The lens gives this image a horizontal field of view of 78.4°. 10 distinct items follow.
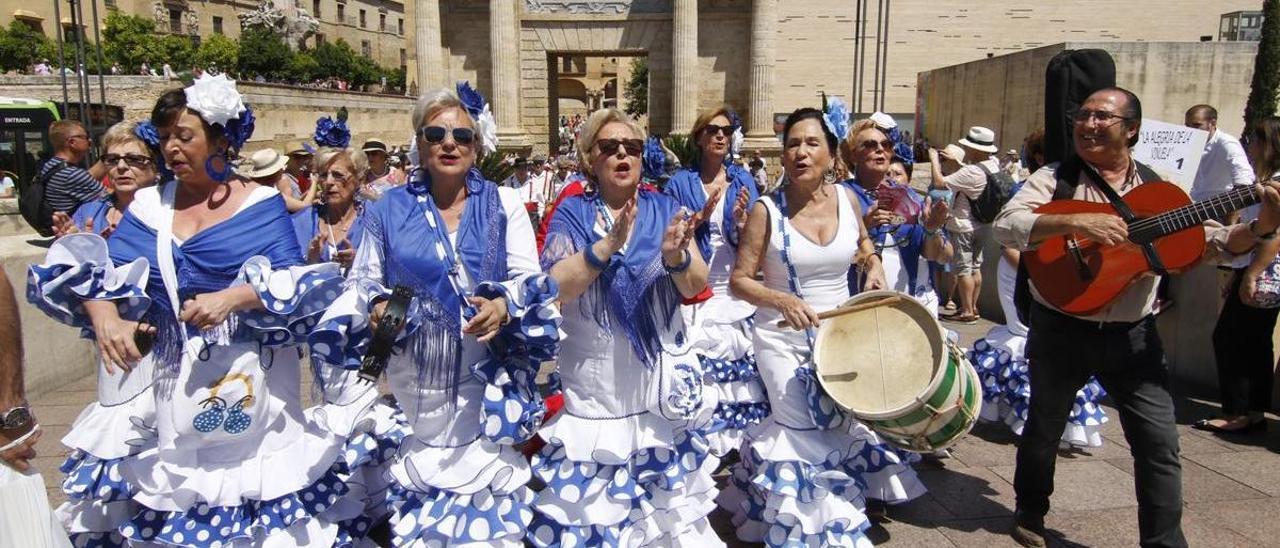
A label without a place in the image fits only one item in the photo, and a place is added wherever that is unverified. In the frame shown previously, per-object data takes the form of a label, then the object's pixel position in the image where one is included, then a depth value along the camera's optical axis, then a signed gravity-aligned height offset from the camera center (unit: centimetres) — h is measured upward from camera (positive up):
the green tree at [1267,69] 2186 +216
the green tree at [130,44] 4462 +576
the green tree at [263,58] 4353 +480
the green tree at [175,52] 4491 +526
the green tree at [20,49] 3838 +466
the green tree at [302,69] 4500 +435
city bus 1756 +16
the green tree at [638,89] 5994 +439
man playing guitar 335 -81
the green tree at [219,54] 4378 +499
